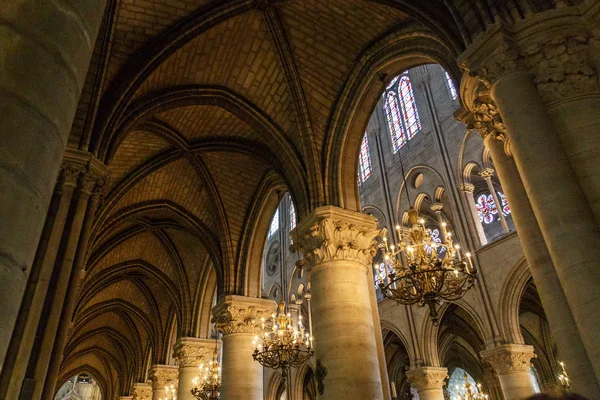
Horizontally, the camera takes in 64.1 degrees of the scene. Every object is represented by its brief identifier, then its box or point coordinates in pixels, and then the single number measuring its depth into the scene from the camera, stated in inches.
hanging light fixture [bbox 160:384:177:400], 711.7
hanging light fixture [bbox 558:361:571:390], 586.1
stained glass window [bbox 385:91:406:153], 773.0
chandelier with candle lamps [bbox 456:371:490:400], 587.4
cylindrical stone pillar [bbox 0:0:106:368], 68.9
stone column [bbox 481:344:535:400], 499.2
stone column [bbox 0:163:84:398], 240.0
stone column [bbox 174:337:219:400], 664.1
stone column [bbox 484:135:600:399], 190.4
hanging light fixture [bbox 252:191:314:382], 429.4
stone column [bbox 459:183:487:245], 599.8
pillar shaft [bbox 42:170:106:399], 291.9
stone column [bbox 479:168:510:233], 589.9
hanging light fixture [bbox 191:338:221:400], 558.2
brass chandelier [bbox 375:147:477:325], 302.8
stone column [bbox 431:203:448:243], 652.0
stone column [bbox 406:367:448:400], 612.7
